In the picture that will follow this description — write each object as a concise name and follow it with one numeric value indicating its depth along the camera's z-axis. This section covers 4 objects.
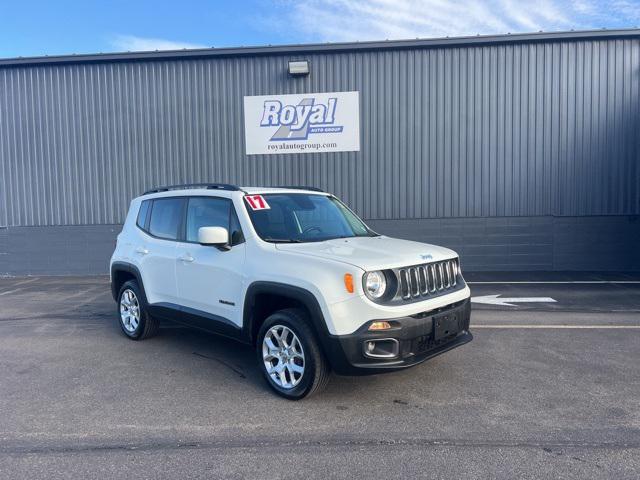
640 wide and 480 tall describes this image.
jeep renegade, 3.77
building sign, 12.84
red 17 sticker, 4.79
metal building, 12.54
